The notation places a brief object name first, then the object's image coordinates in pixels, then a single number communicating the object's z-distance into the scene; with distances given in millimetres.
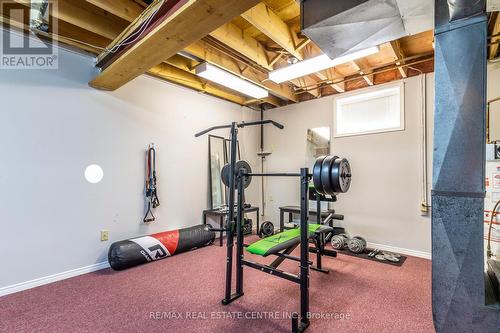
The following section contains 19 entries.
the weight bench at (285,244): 2304
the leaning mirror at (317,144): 4707
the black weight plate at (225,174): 2828
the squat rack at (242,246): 2057
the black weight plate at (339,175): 2328
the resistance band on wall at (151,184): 3703
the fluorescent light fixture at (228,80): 3318
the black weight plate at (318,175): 2391
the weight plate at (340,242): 3968
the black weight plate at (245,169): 2584
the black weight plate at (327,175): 2344
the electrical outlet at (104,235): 3250
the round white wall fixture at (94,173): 3145
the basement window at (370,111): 4008
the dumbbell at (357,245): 3793
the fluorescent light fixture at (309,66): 2877
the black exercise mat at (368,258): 3412
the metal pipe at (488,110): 3076
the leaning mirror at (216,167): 4656
